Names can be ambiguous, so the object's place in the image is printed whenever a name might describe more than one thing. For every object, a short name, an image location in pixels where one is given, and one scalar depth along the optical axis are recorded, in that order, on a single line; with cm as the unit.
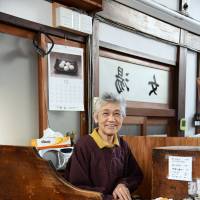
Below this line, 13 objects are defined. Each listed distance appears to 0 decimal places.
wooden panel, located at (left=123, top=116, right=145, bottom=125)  294
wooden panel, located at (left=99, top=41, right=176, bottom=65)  265
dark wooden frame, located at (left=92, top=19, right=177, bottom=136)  253
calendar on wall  220
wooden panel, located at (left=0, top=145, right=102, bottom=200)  114
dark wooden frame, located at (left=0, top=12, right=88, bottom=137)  193
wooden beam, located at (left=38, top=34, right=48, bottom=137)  211
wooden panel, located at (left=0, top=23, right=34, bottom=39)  192
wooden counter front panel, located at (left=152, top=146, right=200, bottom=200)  128
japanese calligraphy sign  275
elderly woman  147
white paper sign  129
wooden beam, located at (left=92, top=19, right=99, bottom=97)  249
